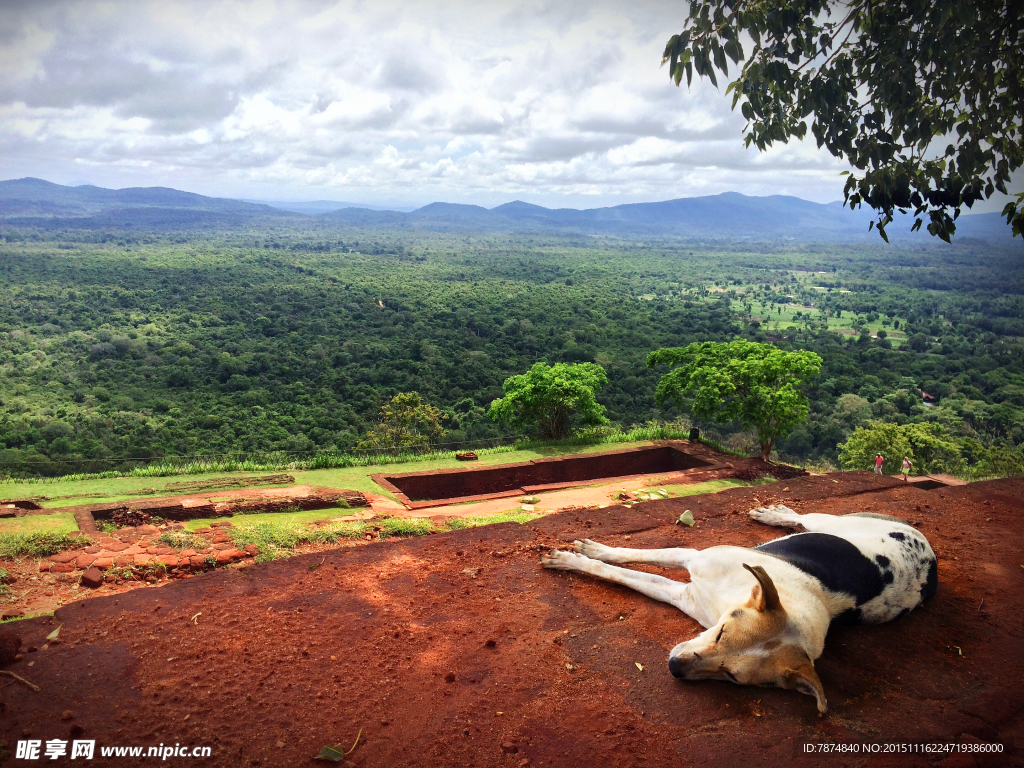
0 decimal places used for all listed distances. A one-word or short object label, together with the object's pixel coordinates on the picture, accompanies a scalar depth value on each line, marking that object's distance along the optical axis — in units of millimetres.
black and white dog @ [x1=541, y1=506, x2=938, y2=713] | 3557
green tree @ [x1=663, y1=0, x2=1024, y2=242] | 3861
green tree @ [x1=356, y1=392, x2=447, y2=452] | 19297
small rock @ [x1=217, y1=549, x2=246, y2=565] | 5793
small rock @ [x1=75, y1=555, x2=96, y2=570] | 5381
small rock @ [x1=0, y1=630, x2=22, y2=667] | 3586
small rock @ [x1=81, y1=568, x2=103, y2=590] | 5055
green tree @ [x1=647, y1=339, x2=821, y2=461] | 13438
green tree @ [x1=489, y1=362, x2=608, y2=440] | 14305
